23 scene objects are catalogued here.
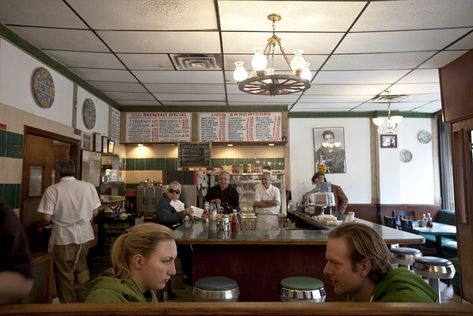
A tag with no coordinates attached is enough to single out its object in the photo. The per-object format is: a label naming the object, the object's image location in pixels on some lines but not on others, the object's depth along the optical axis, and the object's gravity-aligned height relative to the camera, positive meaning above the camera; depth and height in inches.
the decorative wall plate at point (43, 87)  167.3 +47.6
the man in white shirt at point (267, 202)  214.9 -13.7
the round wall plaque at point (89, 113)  225.0 +45.9
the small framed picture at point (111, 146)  266.4 +27.9
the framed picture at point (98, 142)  239.4 +27.9
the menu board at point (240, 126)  299.0 +47.5
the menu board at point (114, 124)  277.9 +47.3
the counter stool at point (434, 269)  131.0 -33.7
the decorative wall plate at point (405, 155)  330.6 +24.3
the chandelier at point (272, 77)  134.0 +40.6
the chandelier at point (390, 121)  264.4 +46.0
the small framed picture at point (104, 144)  254.5 +27.7
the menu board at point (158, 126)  299.3 +47.9
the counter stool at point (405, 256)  143.9 -31.7
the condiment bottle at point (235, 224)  154.2 -19.5
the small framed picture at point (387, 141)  329.9 +37.6
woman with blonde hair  59.1 -13.6
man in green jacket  54.4 -13.9
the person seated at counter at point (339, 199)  261.1 -14.5
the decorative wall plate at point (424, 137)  332.2 +41.5
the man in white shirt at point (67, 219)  151.7 -16.6
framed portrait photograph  330.3 +31.3
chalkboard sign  298.2 +23.4
